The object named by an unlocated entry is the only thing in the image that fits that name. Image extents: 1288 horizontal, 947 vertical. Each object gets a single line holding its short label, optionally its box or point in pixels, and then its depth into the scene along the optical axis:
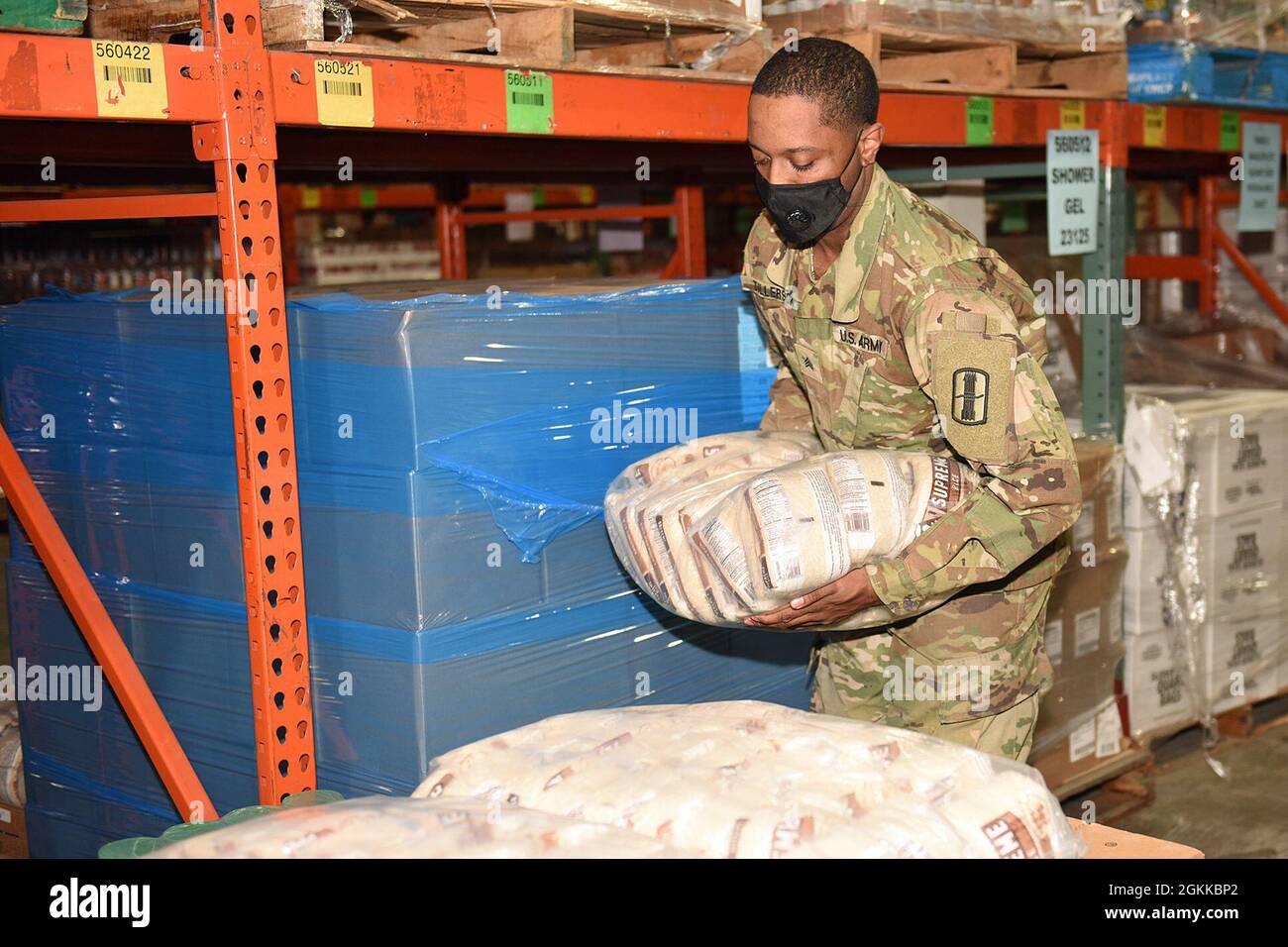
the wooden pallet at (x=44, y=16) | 2.00
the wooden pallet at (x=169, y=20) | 2.27
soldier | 2.32
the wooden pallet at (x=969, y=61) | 3.32
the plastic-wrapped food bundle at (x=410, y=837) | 1.59
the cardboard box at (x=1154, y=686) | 4.56
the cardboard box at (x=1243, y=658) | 4.78
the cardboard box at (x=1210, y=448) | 4.47
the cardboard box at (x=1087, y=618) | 4.09
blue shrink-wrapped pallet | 2.50
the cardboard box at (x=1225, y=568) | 4.51
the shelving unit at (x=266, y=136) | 2.17
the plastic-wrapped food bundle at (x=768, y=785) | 1.67
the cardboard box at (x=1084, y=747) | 4.18
